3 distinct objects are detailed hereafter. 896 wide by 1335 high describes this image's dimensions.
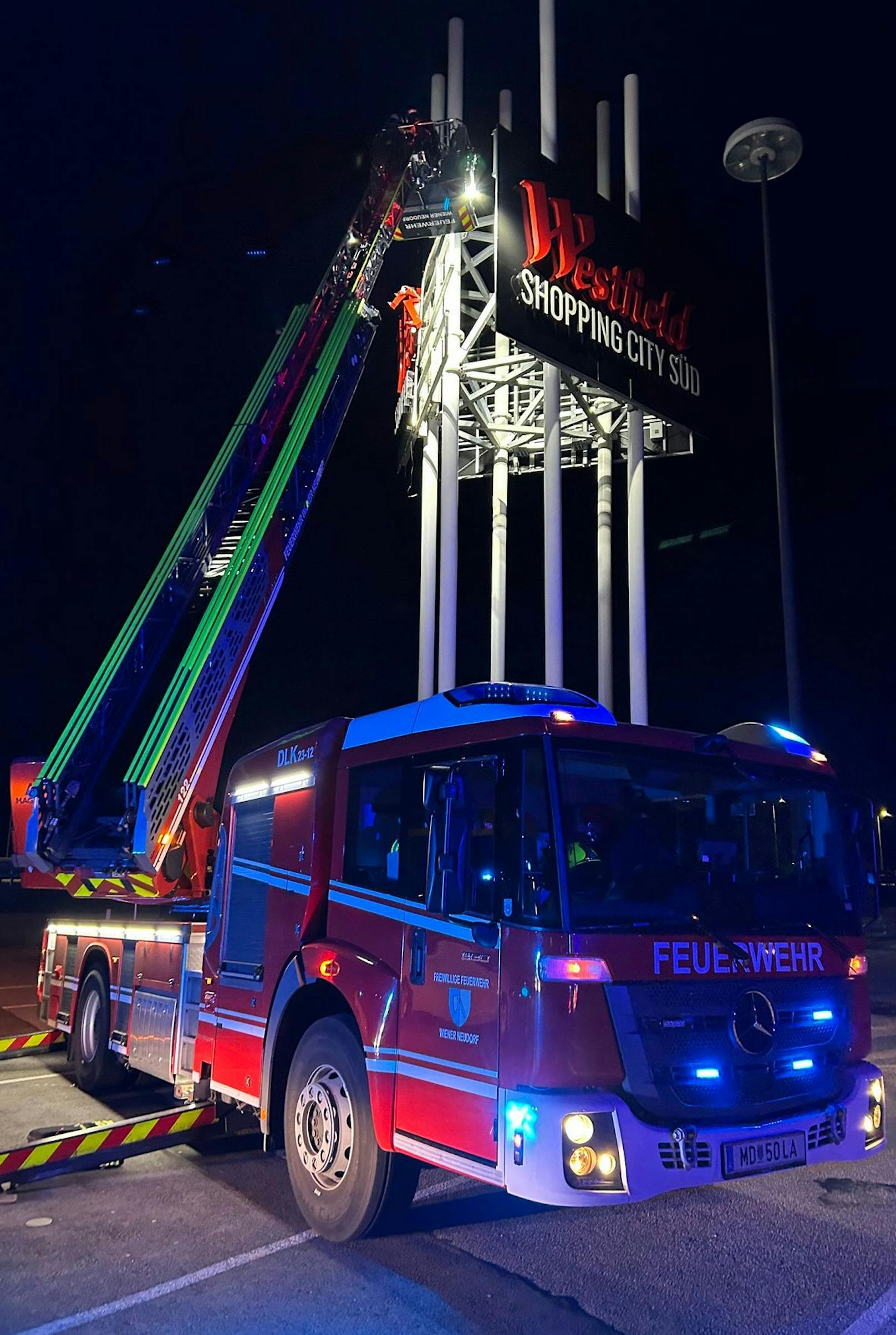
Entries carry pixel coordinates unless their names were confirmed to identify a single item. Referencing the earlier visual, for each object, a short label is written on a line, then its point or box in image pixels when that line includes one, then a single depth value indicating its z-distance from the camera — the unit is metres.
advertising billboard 12.70
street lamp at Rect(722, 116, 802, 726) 11.38
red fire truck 4.22
